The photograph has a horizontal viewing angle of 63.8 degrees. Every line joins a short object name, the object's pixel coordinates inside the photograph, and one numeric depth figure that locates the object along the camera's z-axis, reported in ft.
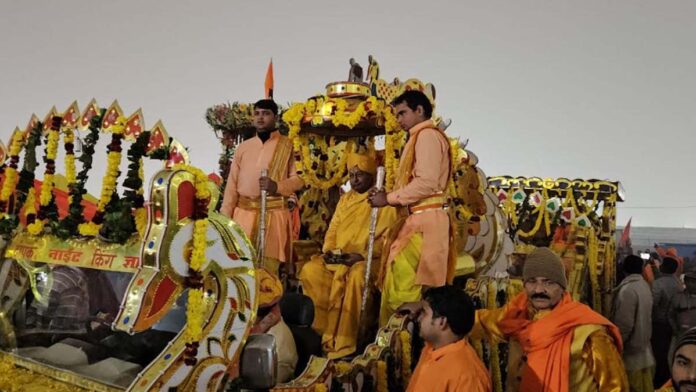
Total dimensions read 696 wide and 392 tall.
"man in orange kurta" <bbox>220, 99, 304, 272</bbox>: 15.66
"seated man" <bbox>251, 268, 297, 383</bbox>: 8.93
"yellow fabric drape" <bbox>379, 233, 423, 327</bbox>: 13.21
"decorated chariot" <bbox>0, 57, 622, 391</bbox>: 6.16
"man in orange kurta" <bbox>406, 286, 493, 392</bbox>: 7.50
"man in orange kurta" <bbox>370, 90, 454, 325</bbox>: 12.89
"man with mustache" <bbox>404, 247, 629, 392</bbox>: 8.67
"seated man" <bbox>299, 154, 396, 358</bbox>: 14.49
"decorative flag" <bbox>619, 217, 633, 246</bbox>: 51.19
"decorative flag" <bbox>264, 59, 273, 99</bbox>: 15.66
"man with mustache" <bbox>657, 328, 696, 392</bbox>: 6.09
